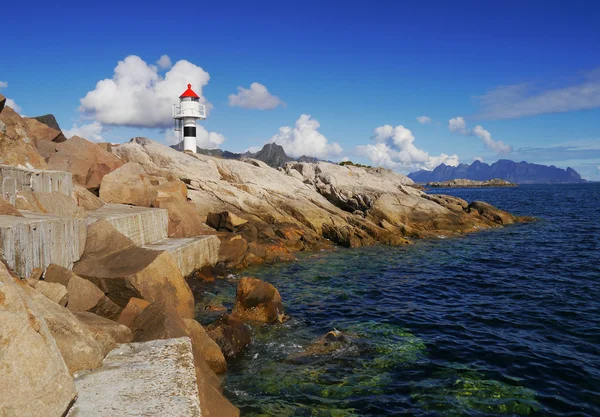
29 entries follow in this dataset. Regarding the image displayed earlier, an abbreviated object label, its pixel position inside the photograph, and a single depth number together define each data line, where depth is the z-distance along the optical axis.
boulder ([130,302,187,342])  7.76
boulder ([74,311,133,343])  7.34
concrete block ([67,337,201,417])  5.21
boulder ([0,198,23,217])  9.75
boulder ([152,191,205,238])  19.70
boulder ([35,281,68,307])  7.89
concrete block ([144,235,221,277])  15.98
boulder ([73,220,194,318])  10.30
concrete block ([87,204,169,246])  14.42
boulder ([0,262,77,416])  4.48
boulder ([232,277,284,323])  13.34
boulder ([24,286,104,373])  6.16
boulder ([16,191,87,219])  11.81
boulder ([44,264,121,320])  8.92
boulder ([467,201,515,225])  38.53
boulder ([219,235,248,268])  20.53
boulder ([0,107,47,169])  15.26
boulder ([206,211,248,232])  24.58
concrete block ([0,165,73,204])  11.68
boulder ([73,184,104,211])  15.96
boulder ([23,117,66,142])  21.05
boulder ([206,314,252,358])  10.63
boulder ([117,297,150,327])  8.82
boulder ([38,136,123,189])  19.33
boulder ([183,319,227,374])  9.15
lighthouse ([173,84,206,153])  41.62
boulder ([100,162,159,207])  19.11
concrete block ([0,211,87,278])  8.55
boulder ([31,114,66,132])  27.53
